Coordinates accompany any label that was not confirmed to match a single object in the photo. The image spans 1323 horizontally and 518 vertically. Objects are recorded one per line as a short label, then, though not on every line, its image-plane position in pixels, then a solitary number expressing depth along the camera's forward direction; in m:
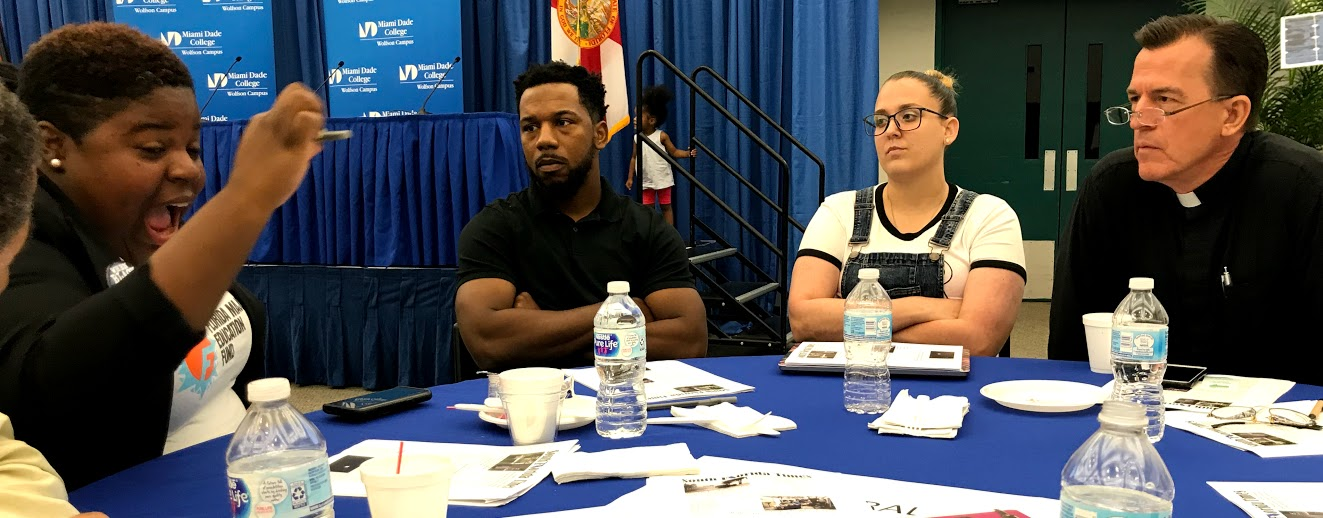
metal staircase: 3.87
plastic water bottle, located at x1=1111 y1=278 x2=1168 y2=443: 1.29
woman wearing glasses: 2.07
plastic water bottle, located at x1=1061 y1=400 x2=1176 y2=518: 0.78
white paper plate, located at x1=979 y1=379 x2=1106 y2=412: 1.34
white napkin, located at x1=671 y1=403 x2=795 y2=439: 1.25
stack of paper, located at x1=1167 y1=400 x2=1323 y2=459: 1.14
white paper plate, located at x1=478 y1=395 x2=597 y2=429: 1.31
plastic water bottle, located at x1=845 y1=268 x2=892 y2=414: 1.44
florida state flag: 5.21
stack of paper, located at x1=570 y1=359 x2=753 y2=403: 1.49
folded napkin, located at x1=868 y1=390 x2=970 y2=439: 1.24
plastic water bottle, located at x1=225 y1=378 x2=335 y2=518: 0.83
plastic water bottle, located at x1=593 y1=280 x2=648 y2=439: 1.29
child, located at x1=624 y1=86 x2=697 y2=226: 5.19
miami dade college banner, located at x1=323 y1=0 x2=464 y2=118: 5.11
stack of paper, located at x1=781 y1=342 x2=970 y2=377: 1.60
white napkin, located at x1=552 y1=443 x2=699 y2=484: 1.06
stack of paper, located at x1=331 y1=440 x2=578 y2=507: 1.02
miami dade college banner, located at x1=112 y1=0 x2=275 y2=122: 5.57
